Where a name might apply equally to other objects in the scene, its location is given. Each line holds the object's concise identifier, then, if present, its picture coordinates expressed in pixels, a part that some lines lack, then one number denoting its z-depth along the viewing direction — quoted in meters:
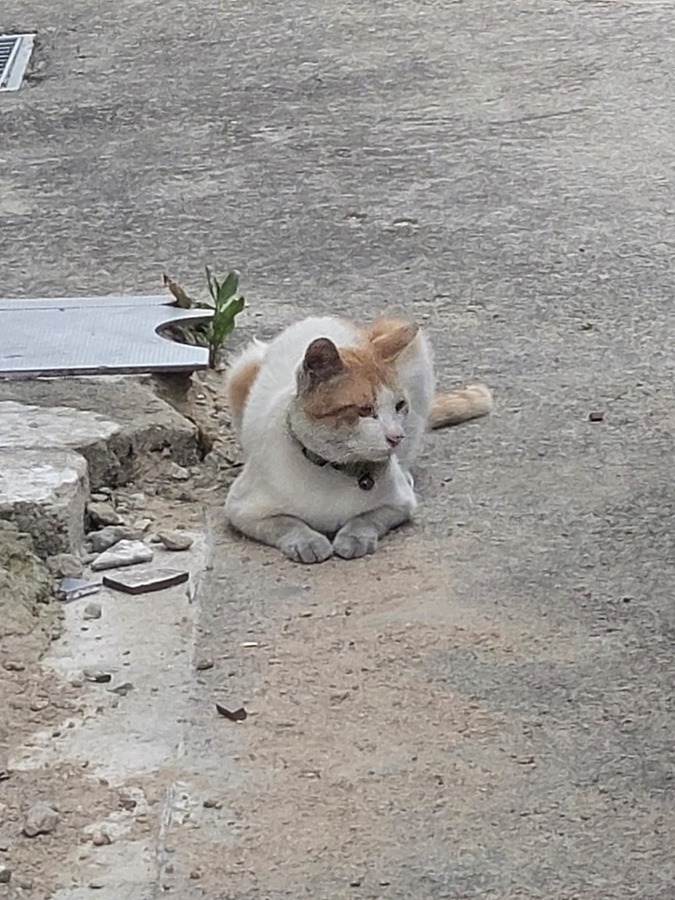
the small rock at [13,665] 3.19
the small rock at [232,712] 3.03
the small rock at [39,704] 3.08
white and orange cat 3.56
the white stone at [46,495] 3.61
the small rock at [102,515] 3.80
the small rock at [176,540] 3.67
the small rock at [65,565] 3.57
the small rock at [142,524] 3.78
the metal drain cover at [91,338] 4.39
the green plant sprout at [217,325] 4.60
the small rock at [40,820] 2.71
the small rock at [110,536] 3.70
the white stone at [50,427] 3.93
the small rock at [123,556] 3.61
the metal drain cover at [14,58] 7.49
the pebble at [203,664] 3.20
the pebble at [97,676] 3.17
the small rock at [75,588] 3.50
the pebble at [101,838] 2.69
